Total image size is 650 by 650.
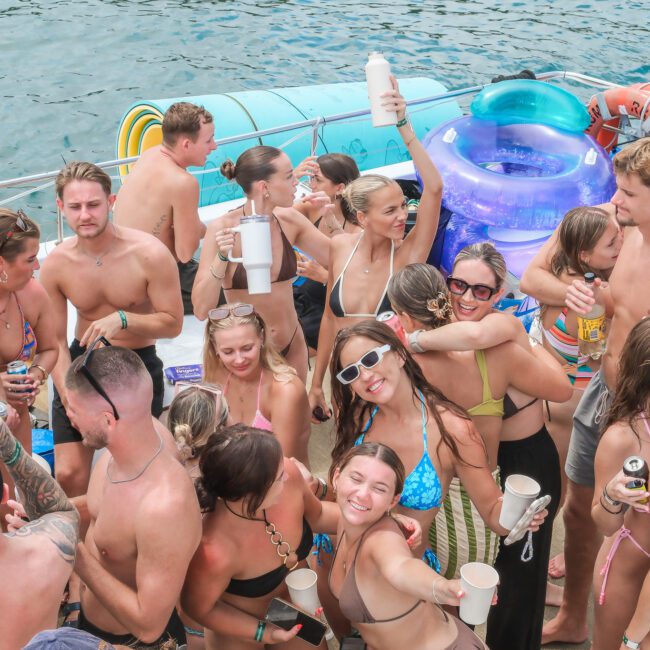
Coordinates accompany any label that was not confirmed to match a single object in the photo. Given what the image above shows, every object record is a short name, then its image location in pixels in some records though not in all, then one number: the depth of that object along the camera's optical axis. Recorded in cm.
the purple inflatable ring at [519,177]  589
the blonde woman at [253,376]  339
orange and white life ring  677
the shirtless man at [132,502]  239
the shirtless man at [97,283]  377
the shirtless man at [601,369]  313
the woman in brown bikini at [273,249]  407
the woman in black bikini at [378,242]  389
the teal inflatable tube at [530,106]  666
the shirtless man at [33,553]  215
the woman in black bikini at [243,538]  249
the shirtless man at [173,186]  482
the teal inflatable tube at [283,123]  809
